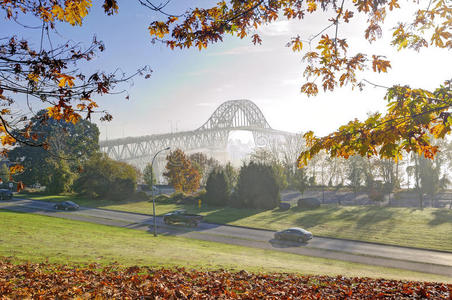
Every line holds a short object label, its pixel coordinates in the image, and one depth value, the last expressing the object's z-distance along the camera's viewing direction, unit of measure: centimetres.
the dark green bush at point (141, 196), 4988
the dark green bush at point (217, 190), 4372
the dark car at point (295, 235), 2433
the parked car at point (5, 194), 4294
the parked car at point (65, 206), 3706
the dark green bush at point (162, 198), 4881
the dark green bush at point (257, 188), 4031
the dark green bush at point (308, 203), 3897
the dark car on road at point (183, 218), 3033
